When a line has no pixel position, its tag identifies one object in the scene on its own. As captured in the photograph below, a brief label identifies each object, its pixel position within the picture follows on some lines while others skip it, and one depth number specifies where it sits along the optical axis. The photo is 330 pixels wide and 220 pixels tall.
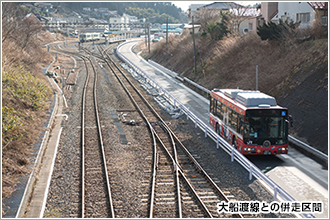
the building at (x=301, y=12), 32.65
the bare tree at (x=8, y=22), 37.03
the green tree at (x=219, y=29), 47.72
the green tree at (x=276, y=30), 31.91
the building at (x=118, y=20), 164.46
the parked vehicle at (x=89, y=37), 104.45
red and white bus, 15.68
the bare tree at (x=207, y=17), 60.41
